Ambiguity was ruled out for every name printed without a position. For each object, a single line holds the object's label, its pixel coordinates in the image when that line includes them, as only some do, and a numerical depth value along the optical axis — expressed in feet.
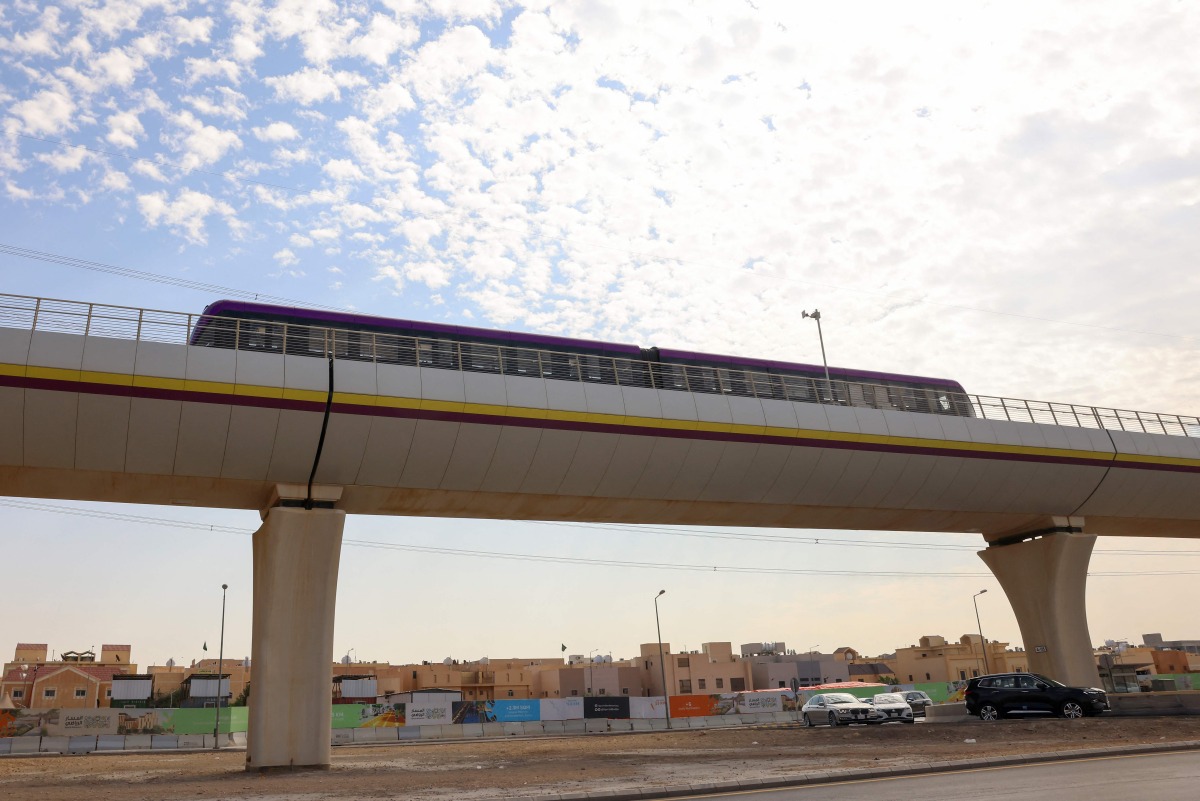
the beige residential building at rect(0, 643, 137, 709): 253.44
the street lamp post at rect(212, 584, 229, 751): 137.18
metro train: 84.33
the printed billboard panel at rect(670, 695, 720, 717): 175.83
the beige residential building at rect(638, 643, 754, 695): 313.94
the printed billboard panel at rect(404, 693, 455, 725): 167.73
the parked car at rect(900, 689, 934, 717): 146.10
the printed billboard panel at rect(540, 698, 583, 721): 169.37
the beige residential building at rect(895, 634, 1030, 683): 311.68
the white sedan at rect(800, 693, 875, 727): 101.96
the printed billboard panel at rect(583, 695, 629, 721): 177.88
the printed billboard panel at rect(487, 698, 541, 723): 166.50
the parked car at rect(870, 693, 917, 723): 101.71
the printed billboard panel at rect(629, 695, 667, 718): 179.63
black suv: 91.50
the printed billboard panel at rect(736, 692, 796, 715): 177.88
